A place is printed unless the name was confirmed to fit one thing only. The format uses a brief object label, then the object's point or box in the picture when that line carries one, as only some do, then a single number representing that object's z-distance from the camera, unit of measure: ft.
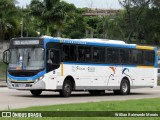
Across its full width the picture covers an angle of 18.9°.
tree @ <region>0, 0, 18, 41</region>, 178.40
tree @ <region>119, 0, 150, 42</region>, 241.35
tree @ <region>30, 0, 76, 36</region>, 187.42
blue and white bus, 77.25
